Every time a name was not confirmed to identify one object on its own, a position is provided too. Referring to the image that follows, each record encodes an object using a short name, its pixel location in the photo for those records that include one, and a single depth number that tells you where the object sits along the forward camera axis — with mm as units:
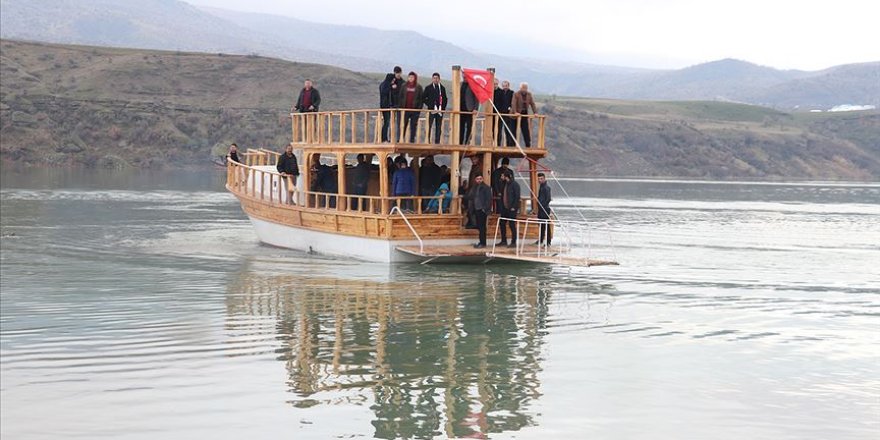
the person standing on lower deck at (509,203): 25953
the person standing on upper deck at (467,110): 26562
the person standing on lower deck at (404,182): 26516
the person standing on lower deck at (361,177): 27906
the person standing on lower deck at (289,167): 29109
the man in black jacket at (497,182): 26562
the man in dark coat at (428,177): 27656
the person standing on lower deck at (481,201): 25172
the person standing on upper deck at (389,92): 26328
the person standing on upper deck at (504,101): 26766
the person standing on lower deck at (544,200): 25828
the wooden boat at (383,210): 25672
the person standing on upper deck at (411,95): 26195
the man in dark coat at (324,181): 28844
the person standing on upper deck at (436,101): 26328
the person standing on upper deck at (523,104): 26797
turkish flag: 26328
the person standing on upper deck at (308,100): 29297
